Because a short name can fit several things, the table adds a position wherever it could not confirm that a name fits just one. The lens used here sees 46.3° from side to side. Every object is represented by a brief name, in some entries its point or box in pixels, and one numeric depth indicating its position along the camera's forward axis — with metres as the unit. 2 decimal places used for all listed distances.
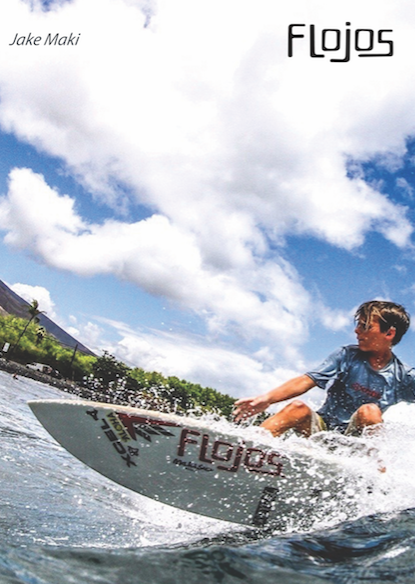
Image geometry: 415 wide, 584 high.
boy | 4.81
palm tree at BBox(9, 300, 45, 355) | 87.94
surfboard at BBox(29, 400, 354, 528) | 4.54
